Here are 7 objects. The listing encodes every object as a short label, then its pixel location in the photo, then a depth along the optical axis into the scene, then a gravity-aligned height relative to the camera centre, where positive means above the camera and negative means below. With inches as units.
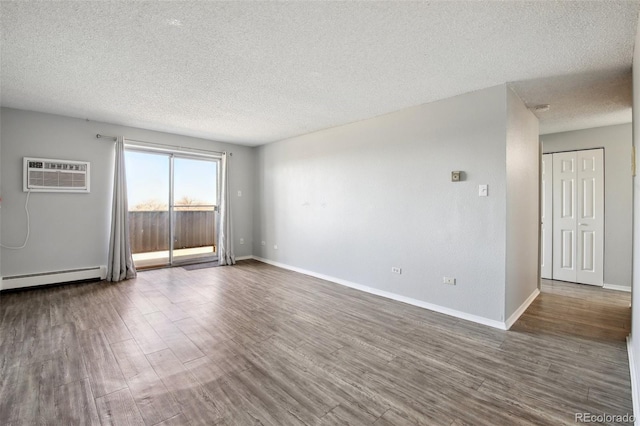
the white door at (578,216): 177.8 -0.4
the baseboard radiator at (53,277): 161.0 -41.0
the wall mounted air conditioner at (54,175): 164.7 +21.6
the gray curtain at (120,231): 187.6 -13.3
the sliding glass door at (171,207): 212.5 +4.1
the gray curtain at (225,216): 241.4 -3.4
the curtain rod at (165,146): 188.2 +50.3
